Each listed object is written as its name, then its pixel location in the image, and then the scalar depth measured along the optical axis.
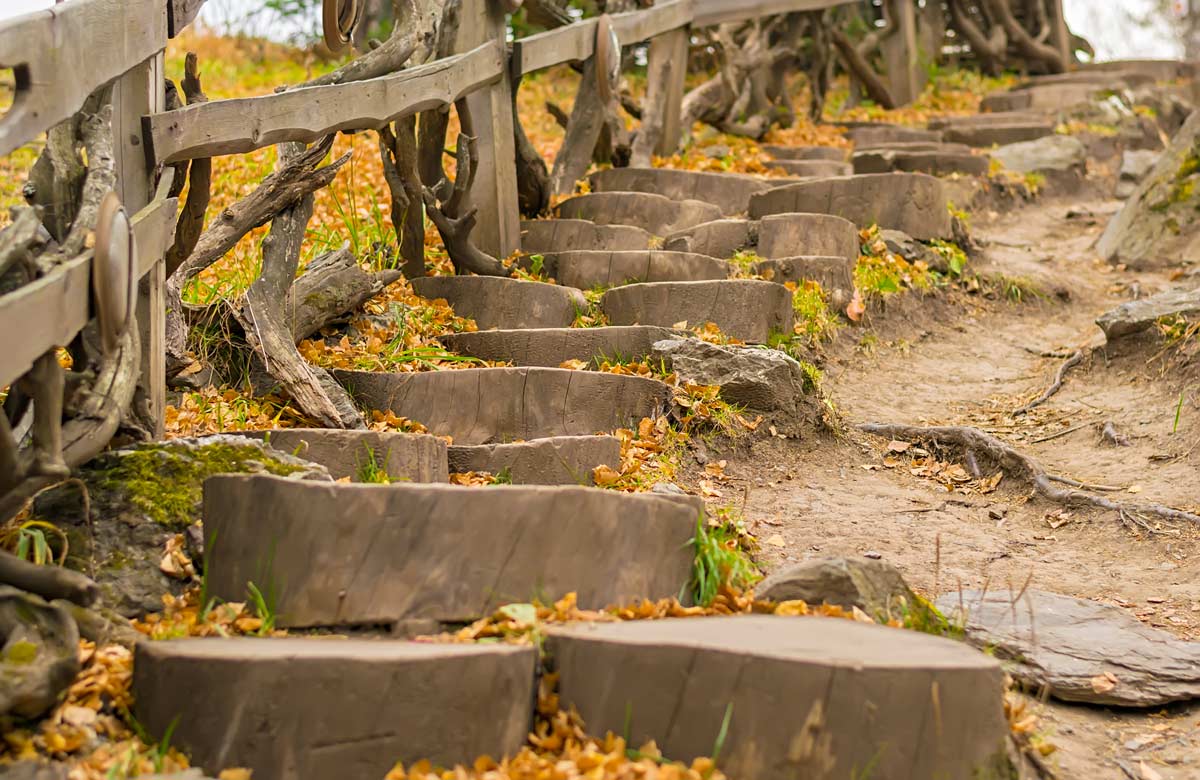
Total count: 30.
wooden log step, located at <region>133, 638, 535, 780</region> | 2.91
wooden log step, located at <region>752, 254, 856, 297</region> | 7.06
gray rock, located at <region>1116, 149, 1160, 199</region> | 11.10
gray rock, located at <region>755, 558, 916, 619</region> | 3.61
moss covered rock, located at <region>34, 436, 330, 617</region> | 3.56
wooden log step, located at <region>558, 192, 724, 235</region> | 8.06
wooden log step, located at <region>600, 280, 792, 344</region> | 6.21
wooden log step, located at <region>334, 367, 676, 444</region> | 5.02
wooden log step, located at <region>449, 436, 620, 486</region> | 4.59
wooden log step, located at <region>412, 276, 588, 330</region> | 6.29
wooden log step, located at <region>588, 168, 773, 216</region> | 8.77
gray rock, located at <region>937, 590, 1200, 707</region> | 3.92
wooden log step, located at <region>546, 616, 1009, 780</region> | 2.91
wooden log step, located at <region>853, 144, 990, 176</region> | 9.77
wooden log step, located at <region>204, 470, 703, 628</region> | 3.31
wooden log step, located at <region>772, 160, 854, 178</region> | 10.11
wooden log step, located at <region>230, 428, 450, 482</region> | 4.20
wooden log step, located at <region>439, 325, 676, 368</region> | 5.75
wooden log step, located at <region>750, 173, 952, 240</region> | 8.27
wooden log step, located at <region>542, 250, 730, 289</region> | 6.82
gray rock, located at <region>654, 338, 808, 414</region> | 5.61
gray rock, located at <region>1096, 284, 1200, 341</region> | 6.53
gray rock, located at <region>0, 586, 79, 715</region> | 2.84
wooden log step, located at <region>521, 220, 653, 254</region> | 7.42
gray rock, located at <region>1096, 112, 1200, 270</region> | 8.59
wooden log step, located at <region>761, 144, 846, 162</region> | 10.77
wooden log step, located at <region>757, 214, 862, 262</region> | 7.52
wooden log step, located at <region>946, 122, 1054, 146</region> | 11.80
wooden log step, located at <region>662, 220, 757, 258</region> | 7.53
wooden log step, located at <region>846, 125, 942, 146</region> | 11.73
